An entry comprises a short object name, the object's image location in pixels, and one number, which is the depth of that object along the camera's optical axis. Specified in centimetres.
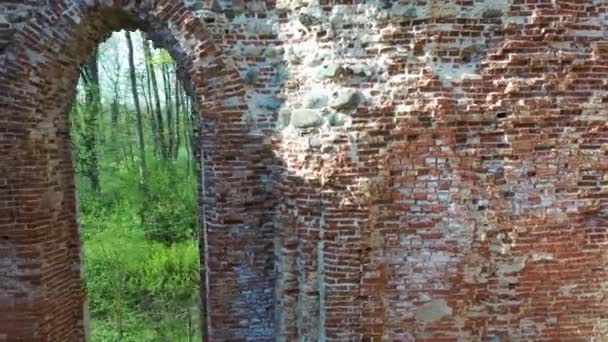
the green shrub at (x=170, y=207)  1394
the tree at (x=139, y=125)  1613
